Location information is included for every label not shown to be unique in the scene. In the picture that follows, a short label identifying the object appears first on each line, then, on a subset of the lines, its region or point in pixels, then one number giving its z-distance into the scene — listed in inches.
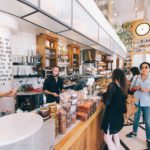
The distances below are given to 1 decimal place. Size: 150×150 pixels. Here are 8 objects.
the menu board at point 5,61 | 157.4
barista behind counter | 140.3
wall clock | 281.1
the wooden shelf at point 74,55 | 301.7
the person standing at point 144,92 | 117.7
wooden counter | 55.0
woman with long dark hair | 87.3
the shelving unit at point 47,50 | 226.4
